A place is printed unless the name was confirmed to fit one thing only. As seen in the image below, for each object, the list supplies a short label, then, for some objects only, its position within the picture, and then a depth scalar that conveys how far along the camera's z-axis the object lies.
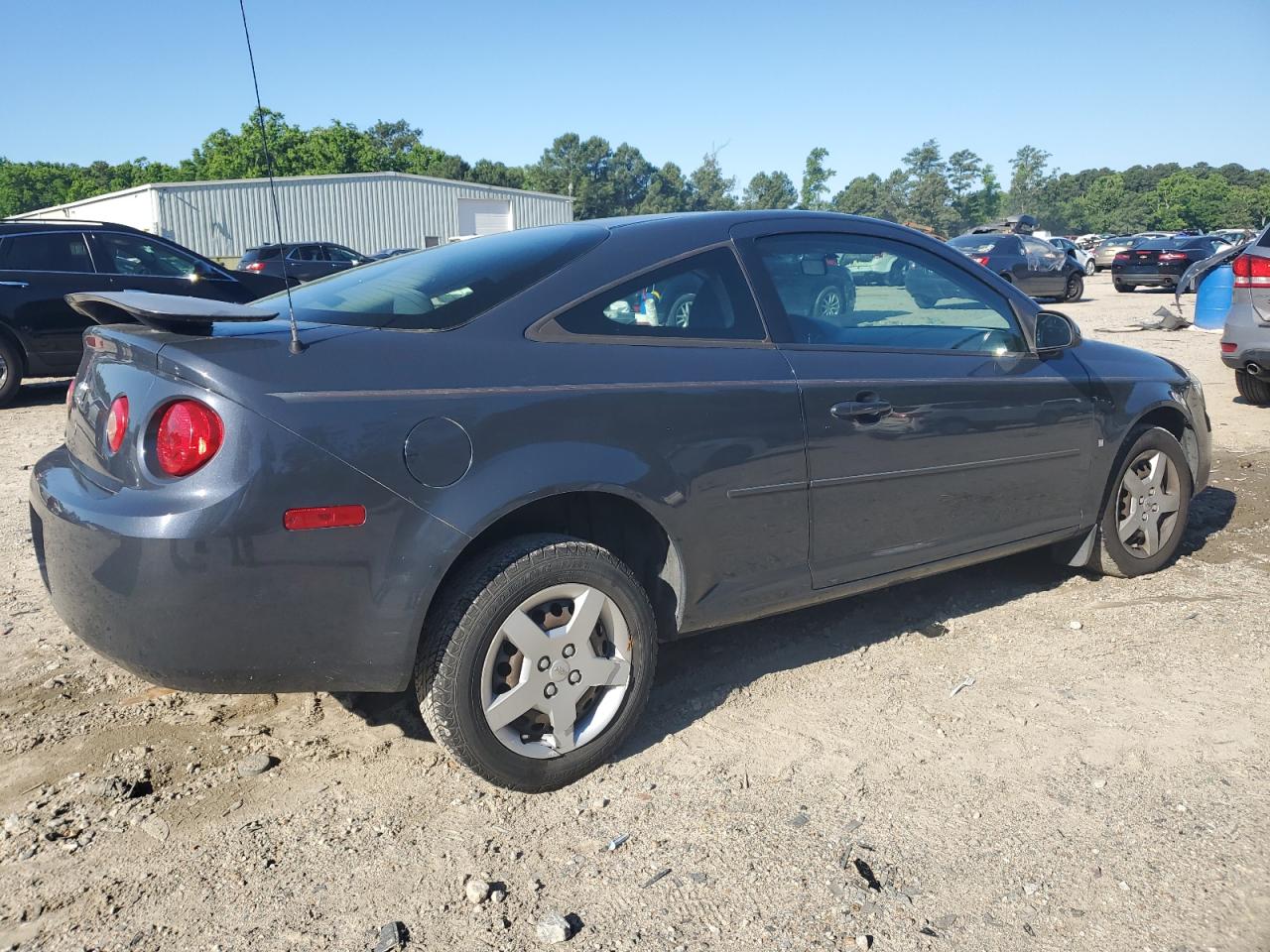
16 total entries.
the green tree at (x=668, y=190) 94.44
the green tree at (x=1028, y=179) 151.75
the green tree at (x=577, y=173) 99.88
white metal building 38.84
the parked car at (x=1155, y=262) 25.11
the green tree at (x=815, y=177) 97.50
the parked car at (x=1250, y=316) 8.05
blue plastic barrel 14.13
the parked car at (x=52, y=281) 9.34
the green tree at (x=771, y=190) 89.31
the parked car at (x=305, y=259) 23.06
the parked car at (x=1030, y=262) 21.91
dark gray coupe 2.44
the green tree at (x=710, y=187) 86.56
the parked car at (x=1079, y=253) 31.44
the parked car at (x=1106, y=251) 38.97
